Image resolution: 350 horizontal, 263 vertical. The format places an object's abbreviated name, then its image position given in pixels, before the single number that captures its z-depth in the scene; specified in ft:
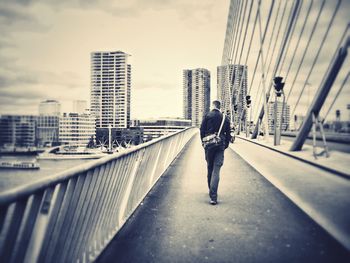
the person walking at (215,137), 19.83
